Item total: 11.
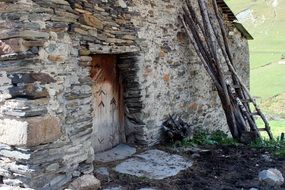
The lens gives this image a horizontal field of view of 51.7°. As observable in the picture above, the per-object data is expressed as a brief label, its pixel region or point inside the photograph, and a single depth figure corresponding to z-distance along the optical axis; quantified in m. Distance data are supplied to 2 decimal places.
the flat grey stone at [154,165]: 3.90
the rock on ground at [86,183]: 3.25
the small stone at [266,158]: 4.51
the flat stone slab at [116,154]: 4.24
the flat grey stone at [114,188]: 3.44
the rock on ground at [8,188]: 3.04
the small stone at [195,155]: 4.56
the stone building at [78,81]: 2.99
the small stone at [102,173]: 3.66
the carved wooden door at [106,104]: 4.38
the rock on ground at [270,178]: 3.77
